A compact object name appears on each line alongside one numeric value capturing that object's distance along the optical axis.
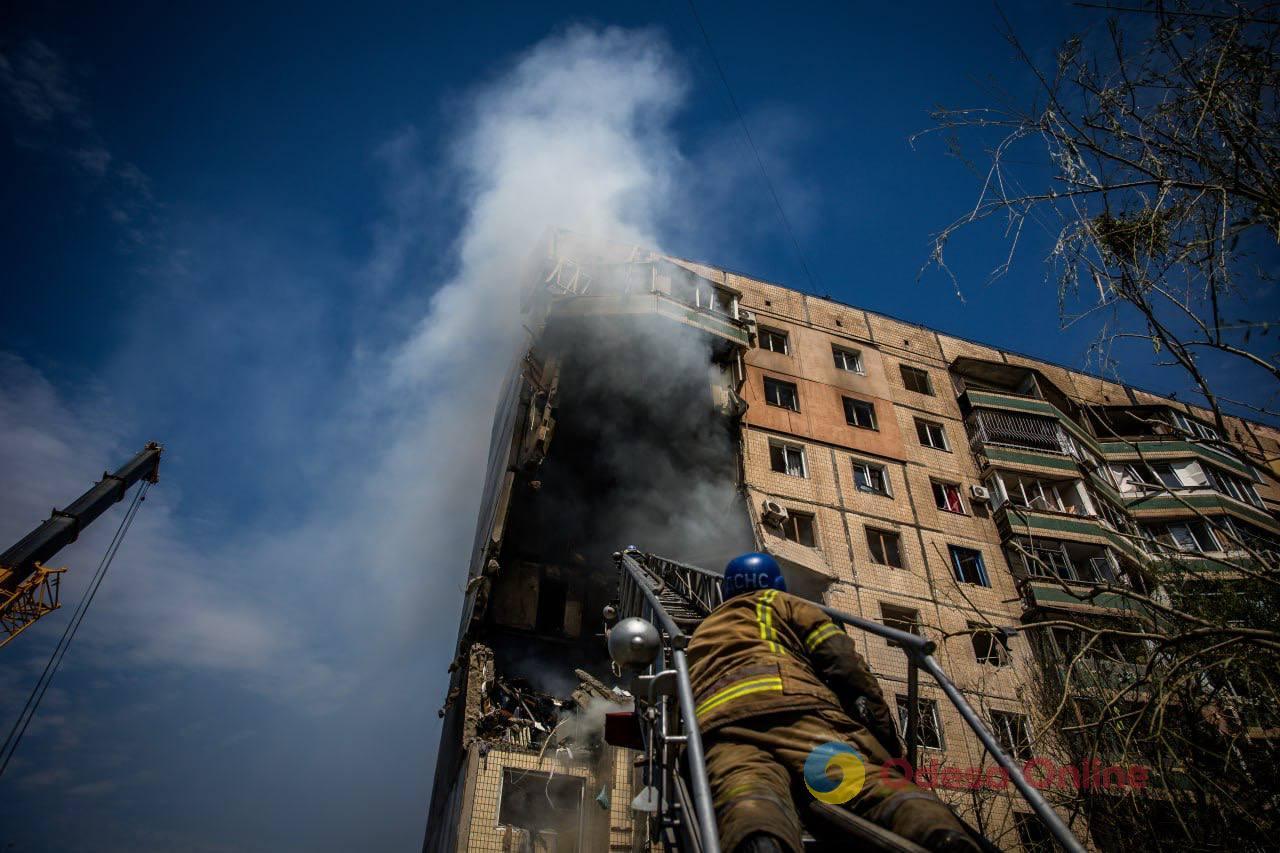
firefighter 2.36
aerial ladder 2.37
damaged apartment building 15.90
